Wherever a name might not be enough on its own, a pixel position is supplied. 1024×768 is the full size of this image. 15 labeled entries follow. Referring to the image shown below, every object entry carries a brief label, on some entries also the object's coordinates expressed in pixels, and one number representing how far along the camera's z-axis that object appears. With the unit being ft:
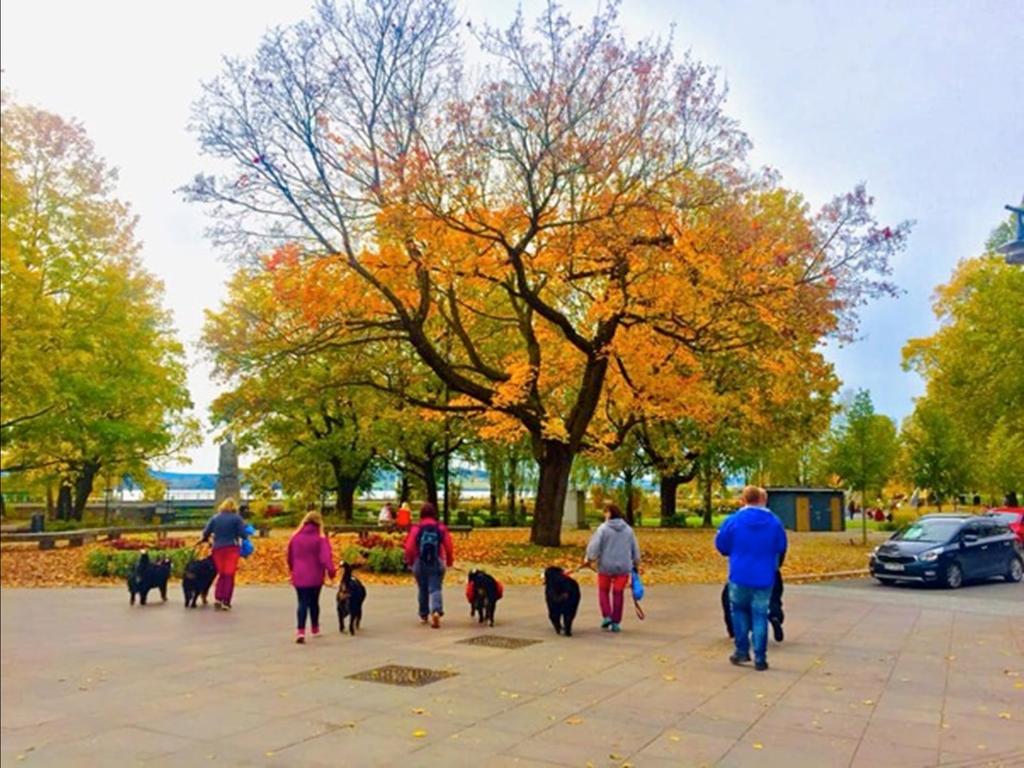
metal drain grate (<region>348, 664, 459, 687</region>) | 24.99
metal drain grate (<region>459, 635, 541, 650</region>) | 31.89
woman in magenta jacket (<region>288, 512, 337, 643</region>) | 30.89
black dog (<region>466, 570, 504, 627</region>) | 36.96
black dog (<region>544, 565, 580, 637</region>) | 34.86
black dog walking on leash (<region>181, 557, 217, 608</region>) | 36.65
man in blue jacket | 28.91
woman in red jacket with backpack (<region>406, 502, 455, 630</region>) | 36.27
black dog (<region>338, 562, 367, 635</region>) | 33.22
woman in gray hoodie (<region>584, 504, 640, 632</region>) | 36.63
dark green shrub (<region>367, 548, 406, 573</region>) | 57.36
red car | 98.12
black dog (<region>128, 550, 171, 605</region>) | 27.07
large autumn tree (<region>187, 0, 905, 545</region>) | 51.19
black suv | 60.44
